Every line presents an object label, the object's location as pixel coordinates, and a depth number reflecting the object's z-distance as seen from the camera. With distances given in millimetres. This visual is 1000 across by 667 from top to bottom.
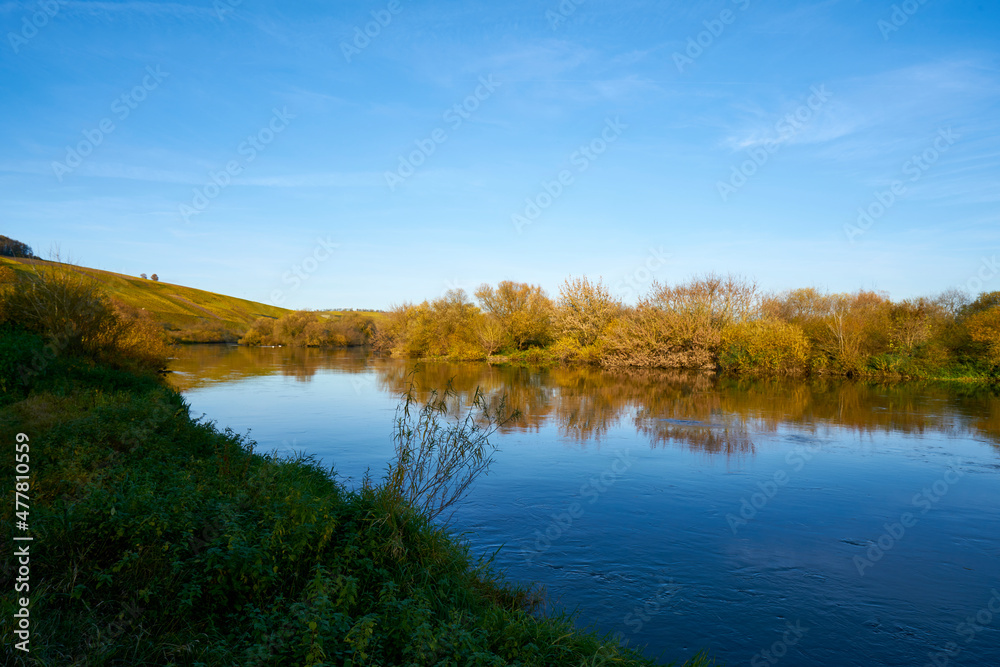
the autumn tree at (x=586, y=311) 42719
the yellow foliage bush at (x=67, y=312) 14641
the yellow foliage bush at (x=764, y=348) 32969
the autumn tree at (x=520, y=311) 49000
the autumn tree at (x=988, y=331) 28703
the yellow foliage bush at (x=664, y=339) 36438
